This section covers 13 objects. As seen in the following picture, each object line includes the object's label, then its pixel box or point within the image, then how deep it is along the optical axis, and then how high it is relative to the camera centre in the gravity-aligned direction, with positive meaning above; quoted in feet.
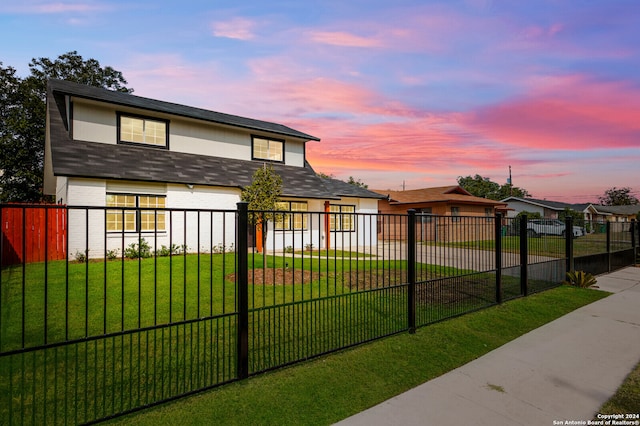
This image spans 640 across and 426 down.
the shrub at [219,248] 47.13 -5.14
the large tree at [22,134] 82.89 +20.92
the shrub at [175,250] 42.60 -4.84
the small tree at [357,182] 188.40 +17.60
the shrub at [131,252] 38.93 -4.65
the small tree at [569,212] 128.57 -0.88
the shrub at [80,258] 35.77 -4.80
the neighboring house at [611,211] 161.48 -1.17
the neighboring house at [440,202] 83.97 +2.39
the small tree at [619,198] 264.31 +9.81
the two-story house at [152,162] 41.32 +7.86
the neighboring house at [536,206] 140.87 +1.92
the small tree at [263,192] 35.47 +2.25
